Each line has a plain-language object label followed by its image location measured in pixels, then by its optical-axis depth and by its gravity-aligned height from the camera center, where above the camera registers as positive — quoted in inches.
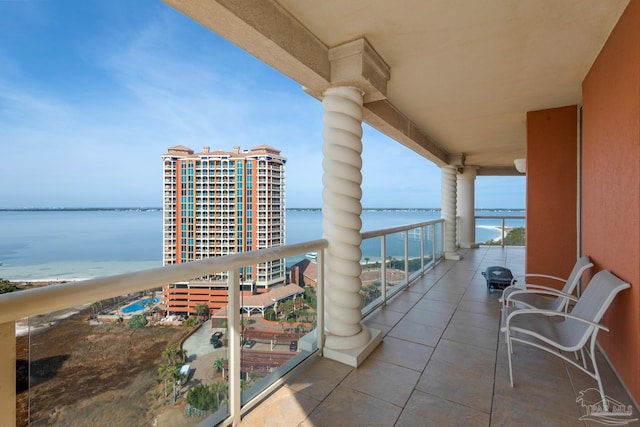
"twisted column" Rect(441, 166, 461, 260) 307.3 +4.3
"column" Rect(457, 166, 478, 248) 395.2 +12.8
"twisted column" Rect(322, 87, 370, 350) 103.0 +2.2
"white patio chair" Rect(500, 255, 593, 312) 105.1 -35.2
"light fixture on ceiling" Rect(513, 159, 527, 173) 235.6 +42.4
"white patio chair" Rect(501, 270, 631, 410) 75.0 -34.6
